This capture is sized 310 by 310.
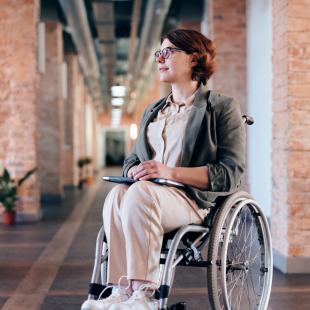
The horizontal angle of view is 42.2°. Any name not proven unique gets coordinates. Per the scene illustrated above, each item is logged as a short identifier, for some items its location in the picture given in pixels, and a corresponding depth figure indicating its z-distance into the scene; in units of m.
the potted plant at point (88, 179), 12.82
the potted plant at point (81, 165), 11.13
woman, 1.42
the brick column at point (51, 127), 7.77
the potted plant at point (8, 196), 5.16
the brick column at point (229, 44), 5.12
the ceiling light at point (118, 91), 12.05
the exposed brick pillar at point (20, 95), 5.33
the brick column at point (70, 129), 10.33
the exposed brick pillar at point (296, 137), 2.79
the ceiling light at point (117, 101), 14.62
